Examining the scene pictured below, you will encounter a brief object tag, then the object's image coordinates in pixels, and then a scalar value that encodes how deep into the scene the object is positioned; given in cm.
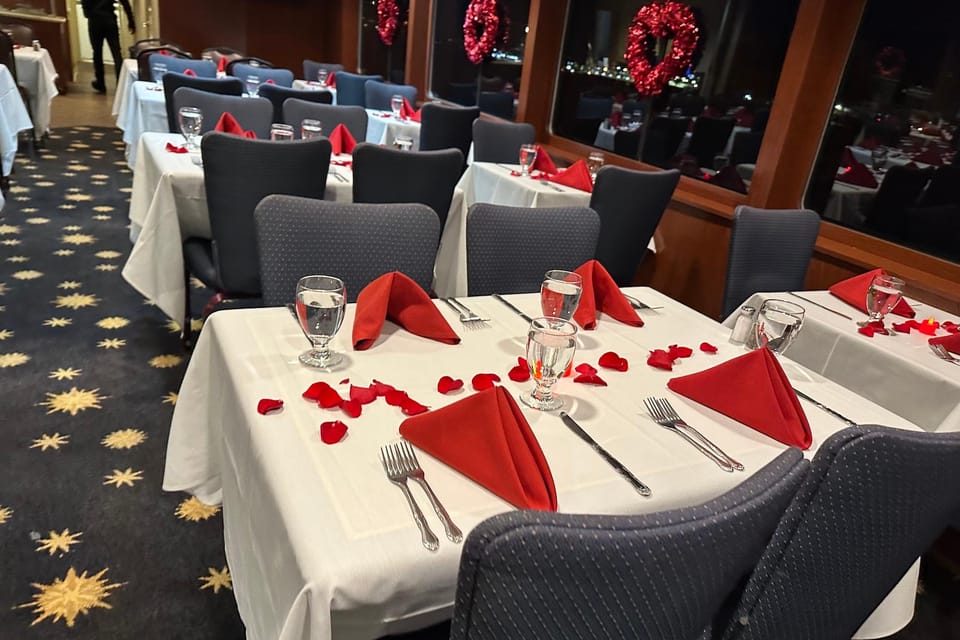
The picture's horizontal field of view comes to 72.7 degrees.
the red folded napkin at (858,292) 193
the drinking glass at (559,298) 136
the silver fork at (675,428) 98
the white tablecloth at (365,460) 72
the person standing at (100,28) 858
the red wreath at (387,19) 726
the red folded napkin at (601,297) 149
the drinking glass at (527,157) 329
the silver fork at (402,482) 73
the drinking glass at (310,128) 278
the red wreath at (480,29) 535
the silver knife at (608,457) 89
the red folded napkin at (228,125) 257
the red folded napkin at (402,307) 125
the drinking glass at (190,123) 257
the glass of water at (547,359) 102
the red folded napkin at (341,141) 299
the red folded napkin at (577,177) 312
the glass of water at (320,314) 107
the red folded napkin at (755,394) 108
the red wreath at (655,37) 354
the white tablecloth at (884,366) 150
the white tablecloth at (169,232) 222
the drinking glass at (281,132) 260
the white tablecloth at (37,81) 511
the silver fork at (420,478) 75
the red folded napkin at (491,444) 82
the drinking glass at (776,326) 130
